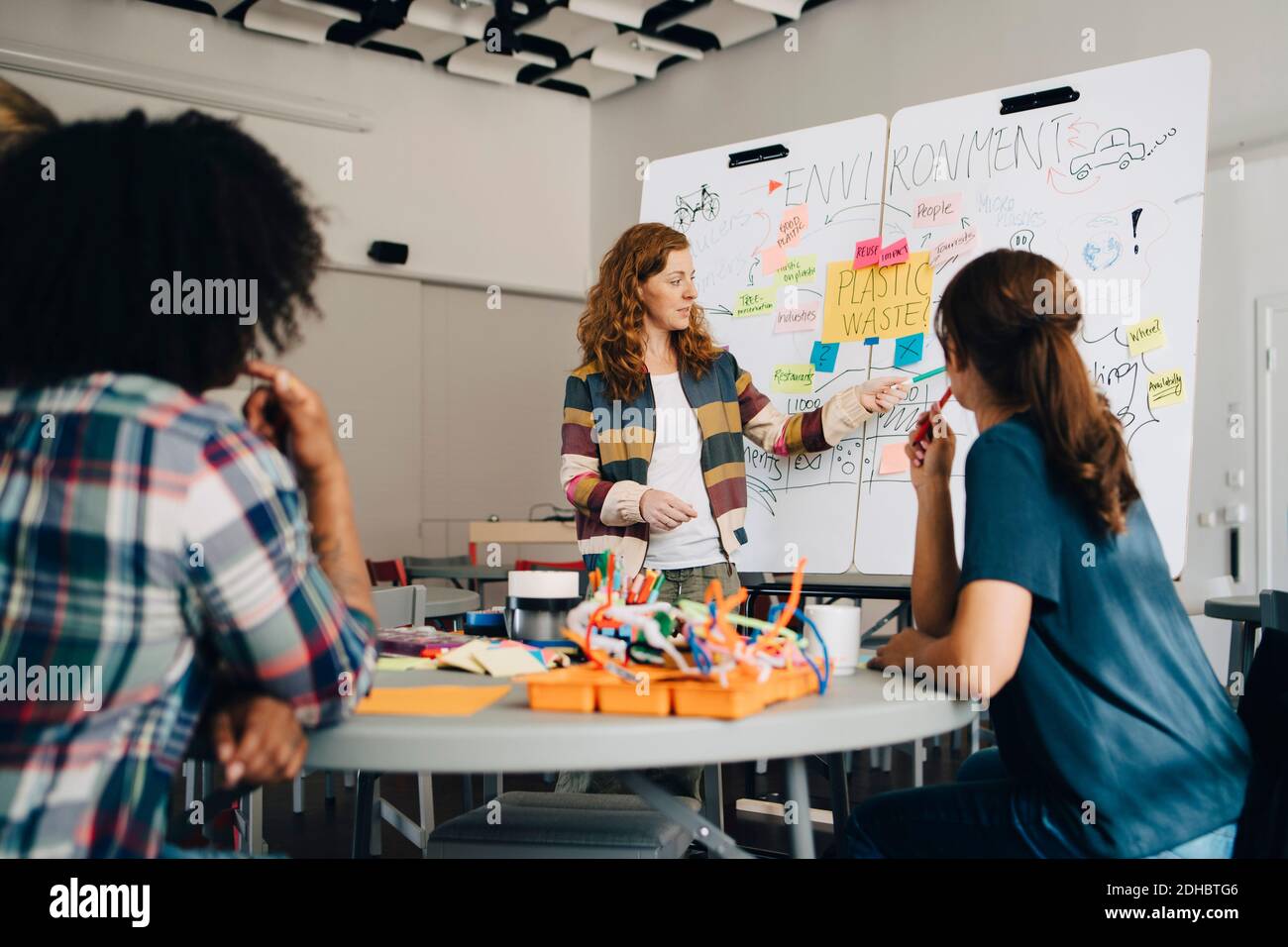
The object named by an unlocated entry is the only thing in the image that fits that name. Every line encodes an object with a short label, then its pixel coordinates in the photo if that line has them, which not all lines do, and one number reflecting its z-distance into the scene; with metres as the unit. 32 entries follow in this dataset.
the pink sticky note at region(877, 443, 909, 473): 3.03
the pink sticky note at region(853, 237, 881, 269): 3.19
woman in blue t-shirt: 1.37
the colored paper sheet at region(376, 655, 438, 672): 1.60
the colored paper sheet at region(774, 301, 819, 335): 3.27
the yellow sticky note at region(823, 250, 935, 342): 3.10
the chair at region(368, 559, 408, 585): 5.14
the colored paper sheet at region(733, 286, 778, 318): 3.36
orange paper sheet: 1.24
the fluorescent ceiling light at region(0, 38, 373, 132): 5.69
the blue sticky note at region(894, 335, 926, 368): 3.06
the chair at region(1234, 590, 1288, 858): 1.36
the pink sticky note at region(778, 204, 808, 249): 3.34
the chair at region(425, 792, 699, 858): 1.57
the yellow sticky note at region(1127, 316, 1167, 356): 2.73
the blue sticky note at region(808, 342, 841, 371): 3.22
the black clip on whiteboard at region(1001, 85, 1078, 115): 2.92
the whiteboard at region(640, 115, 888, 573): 3.15
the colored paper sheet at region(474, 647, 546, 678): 1.53
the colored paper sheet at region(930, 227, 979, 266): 3.06
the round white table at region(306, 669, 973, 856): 1.11
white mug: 1.57
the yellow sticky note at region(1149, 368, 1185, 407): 2.69
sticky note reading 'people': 3.10
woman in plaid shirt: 1.02
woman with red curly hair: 2.81
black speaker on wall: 7.18
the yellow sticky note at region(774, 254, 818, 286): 3.30
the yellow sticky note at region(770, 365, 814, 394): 3.27
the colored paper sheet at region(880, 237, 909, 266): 3.15
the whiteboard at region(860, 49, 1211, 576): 2.70
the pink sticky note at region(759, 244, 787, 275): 3.36
